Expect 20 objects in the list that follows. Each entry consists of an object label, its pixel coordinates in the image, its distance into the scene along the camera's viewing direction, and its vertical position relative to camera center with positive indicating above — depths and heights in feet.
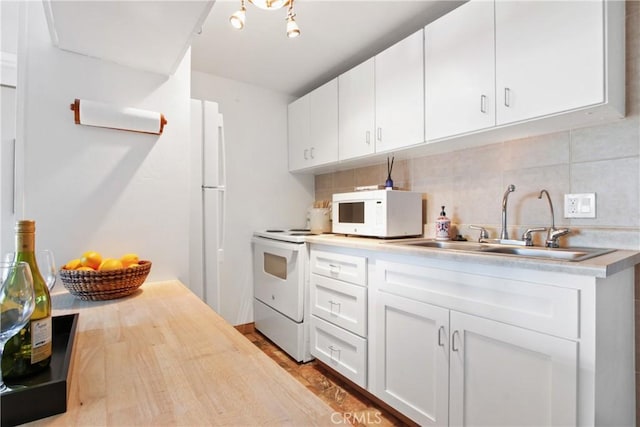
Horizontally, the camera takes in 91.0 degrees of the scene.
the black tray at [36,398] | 1.51 -0.93
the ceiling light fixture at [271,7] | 4.71 +3.08
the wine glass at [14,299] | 1.62 -0.47
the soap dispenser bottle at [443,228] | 6.61 -0.40
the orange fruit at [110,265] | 3.52 -0.62
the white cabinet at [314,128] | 8.48 +2.40
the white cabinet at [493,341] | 3.49 -1.81
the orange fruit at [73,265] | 3.57 -0.62
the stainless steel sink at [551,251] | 4.39 -0.66
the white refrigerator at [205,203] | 5.85 +0.15
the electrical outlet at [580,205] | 4.82 +0.05
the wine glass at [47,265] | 2.58 -0.46
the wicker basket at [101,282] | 3.32 -0.78
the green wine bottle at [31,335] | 1.74 -0.73
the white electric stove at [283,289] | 7.66 -2.11
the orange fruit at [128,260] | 3.84 -0.62
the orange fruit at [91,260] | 3.64 -0.58
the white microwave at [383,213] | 6.68 -0.08
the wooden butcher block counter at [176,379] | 1.55 -1.01
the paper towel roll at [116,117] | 4.06 +1.26
